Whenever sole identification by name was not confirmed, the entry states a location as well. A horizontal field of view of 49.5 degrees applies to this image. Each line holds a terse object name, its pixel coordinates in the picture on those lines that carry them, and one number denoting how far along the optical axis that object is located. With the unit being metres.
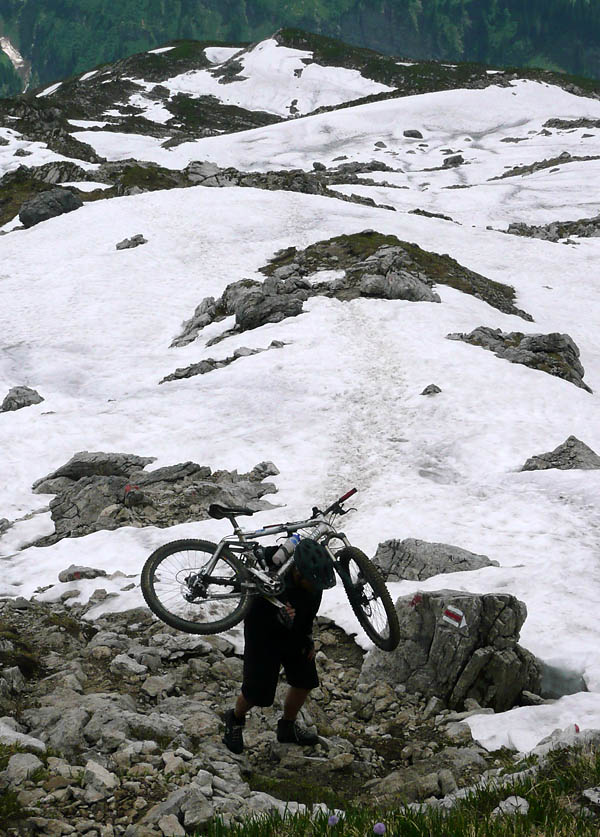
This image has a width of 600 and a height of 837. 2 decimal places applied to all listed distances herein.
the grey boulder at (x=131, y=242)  40.88
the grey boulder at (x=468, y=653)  8.36
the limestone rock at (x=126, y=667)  8.66
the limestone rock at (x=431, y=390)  21.66
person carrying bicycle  6.95
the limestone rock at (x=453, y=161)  98.00
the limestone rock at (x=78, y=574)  12.20
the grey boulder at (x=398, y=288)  32.19
